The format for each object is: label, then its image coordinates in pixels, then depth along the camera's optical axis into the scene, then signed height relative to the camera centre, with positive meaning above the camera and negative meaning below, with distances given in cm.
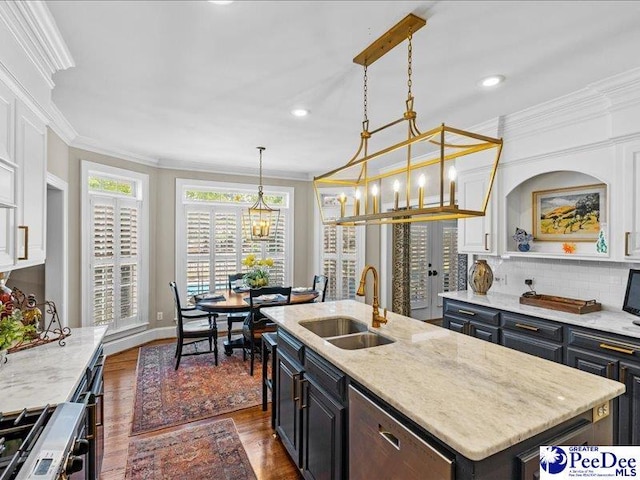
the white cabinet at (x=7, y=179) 171 +31
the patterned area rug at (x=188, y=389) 308 -153
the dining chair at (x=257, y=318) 387 -90
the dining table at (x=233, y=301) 400 -72
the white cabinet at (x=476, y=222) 364 +22
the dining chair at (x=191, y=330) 404 -105
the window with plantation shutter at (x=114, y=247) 430 -9
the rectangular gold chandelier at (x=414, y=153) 162 +50
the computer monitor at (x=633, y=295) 252 -38
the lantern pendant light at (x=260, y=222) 459 +26
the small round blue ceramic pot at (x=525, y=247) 345 -4
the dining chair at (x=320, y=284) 463 -70
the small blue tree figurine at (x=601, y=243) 280 +0
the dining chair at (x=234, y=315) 467 -104
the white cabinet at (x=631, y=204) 257 +30
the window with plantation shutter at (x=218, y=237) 545 +7
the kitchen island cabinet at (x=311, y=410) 176 -98
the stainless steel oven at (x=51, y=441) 103 -70
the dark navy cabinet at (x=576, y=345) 227 -79
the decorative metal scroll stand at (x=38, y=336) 212 -64
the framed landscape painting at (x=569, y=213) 308 +28
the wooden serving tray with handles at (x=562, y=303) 282 -52
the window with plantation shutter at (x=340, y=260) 607 -32
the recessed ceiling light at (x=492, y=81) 254 +121
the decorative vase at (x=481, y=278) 368 -38
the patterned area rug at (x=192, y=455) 233 -155
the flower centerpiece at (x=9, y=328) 175 -45
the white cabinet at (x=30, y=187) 194 +32
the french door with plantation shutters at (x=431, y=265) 620 -42
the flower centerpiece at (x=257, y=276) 462 -47
